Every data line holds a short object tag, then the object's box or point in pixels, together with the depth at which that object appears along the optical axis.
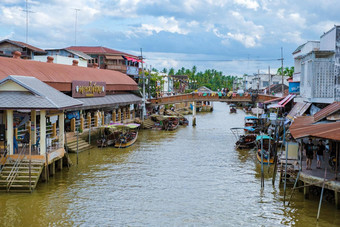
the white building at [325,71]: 27.25
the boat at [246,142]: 37.12
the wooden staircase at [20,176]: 20.73
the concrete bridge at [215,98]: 55.12
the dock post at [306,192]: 20.48
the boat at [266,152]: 28.92
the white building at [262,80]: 103.19
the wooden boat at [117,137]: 36.90
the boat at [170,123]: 51.85
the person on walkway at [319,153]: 20.86
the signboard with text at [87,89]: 38.18
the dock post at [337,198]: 18.11
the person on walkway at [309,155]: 20.36
